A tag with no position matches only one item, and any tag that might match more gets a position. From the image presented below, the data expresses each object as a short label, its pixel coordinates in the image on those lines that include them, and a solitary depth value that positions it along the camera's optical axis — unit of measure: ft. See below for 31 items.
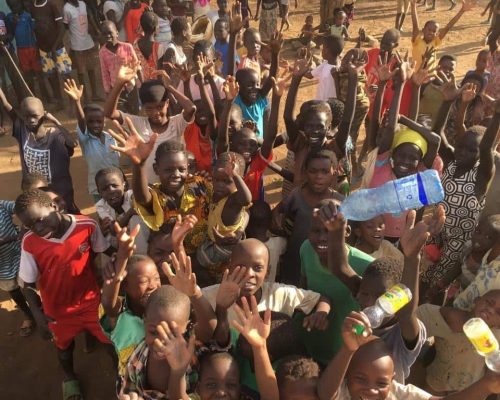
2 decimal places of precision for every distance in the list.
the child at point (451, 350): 8.50
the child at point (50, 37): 21.77
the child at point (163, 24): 21.48
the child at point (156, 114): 12.18
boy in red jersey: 8.75
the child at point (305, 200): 10.03
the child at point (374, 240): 9.00
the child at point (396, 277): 6.87
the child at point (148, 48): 19.57
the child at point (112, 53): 18.72
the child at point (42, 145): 12.27
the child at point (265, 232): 10.06
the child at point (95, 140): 13.00
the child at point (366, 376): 5.96
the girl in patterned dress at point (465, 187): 10.27
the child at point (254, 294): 7.13
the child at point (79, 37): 22.52
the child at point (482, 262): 8.21
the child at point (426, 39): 18.19
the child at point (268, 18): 28.27
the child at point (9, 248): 10.62
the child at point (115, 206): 10.04
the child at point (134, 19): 22.25
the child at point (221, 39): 19.90
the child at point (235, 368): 6.41
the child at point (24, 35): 21.67
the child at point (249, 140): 11.34
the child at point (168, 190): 9.26
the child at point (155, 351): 6.89
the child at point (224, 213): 9.43
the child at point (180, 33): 19.67
